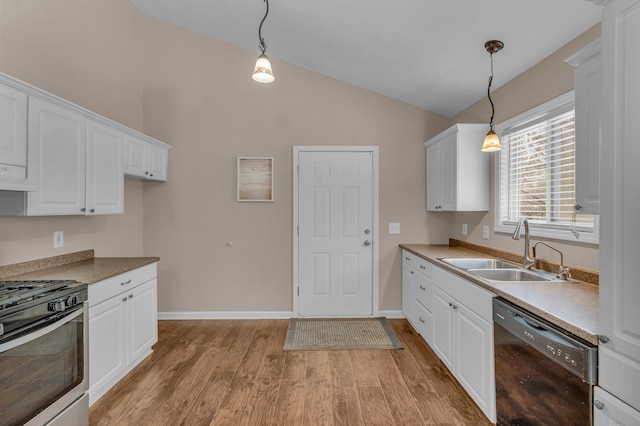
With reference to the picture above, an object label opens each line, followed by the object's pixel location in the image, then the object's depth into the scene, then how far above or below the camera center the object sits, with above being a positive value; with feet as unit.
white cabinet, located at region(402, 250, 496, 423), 6.26 -2.75
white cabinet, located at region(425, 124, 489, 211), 10.03 +1.46
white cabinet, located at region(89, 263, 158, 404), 7.03 -2.88
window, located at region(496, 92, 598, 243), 7.01 +1.05
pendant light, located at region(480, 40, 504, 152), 7.38 +1.81
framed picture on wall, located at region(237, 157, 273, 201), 12.34 +1.32
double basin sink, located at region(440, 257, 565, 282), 7.36 -1.45
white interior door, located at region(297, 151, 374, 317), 12.42 -0.79
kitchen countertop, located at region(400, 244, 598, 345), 4.21 -1.42
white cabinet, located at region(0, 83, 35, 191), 5.73 +1.35
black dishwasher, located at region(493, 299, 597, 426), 4.07 -2.36
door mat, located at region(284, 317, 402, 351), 10.03 -4.18
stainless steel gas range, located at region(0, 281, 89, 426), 4.59 -2.34
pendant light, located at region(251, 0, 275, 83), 7.18 +3.26
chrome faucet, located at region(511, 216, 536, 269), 7.47 -0.69
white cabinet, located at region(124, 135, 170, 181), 9.62 +1.80
